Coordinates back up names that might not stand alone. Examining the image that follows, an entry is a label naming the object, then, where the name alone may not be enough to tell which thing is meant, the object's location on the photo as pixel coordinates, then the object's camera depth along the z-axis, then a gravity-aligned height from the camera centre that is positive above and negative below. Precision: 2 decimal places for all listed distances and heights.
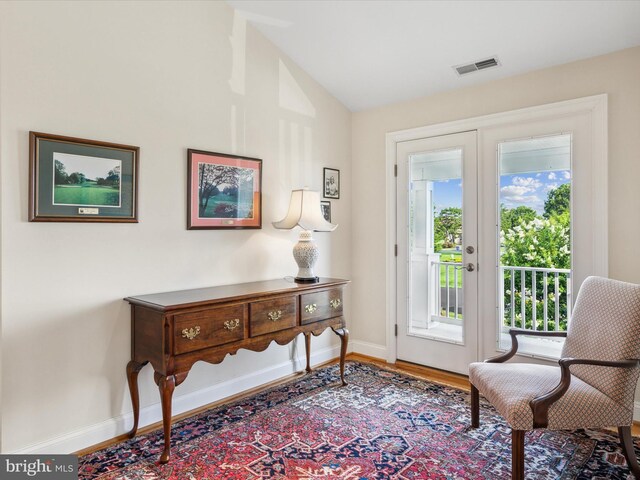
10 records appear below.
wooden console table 2.24 -0.53
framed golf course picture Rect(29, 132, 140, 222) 2.17 +0.34
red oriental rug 2.11 -1.19
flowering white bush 2.99 -0.15
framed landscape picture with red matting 2.86 +0.36
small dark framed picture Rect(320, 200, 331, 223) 3.88 +0.28
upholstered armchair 1.96 -0.76
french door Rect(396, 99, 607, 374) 2.92 +0.03
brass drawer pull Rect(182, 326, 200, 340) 2.29 -0.52
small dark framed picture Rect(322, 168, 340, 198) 3.90 +0.54
